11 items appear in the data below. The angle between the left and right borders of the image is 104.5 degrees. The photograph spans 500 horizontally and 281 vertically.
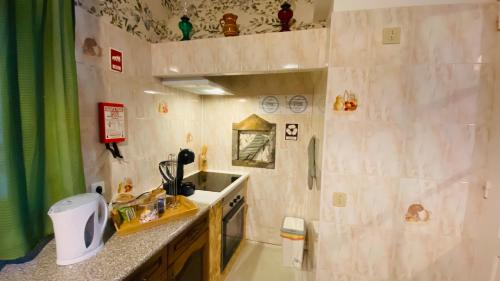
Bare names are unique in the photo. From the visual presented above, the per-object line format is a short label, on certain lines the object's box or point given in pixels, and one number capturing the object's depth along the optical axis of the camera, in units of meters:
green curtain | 0.73
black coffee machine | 1.56
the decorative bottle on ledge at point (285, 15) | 1.53
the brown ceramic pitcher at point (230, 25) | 1.54
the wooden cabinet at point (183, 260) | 0.91
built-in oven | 1.72
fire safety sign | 1.29
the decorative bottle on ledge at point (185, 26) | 1.63
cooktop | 1.82
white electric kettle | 0.77
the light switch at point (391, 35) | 1.08
